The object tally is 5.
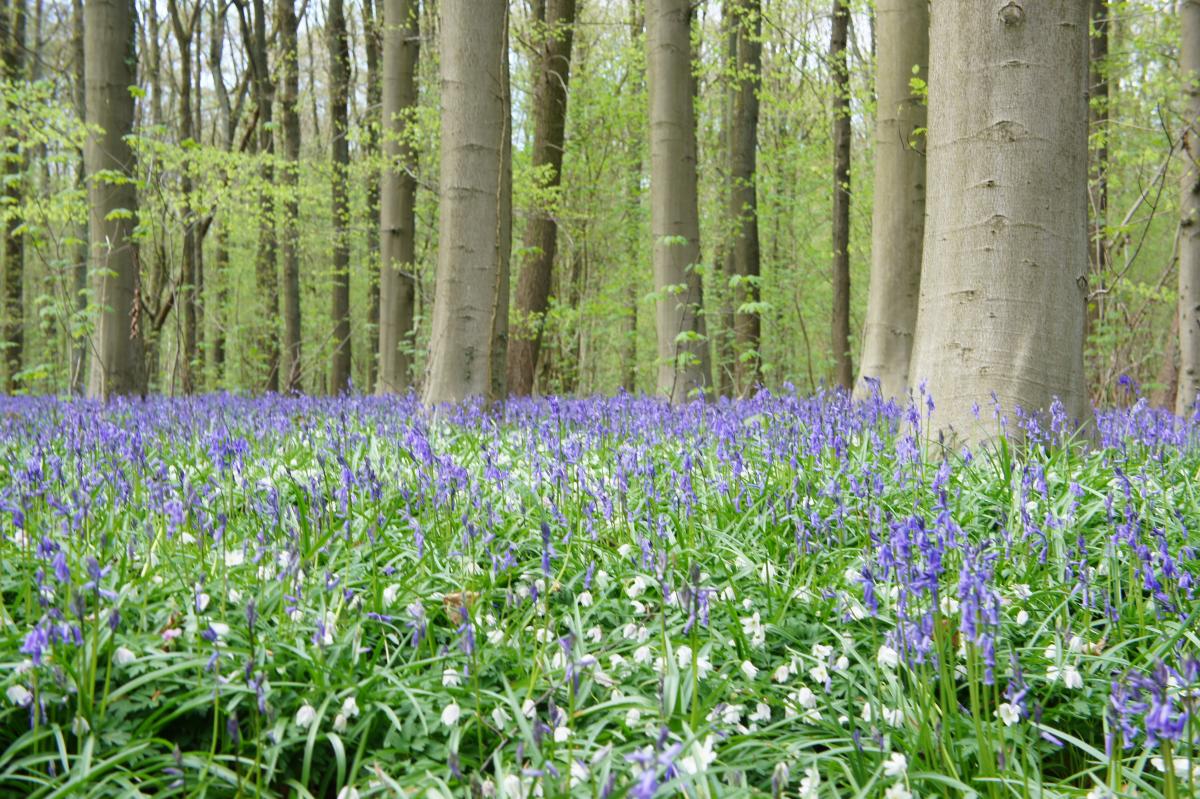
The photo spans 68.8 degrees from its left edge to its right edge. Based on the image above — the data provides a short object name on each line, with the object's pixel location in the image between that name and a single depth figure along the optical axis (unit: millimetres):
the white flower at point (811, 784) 1871
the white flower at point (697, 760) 1812
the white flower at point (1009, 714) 1995
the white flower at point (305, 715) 2080
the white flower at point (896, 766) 1857
